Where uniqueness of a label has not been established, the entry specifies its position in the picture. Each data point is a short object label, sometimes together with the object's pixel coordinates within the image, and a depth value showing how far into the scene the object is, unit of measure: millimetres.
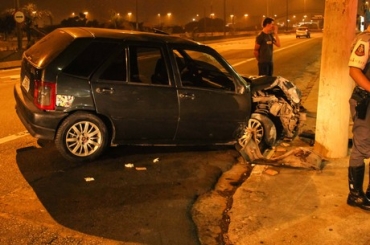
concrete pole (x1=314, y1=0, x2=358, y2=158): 5641
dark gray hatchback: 5629
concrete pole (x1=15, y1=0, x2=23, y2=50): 25331
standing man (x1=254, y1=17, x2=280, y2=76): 9422
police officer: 4359
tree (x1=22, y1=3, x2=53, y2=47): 31750
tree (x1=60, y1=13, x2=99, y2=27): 60325
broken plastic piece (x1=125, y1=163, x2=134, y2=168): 5840
